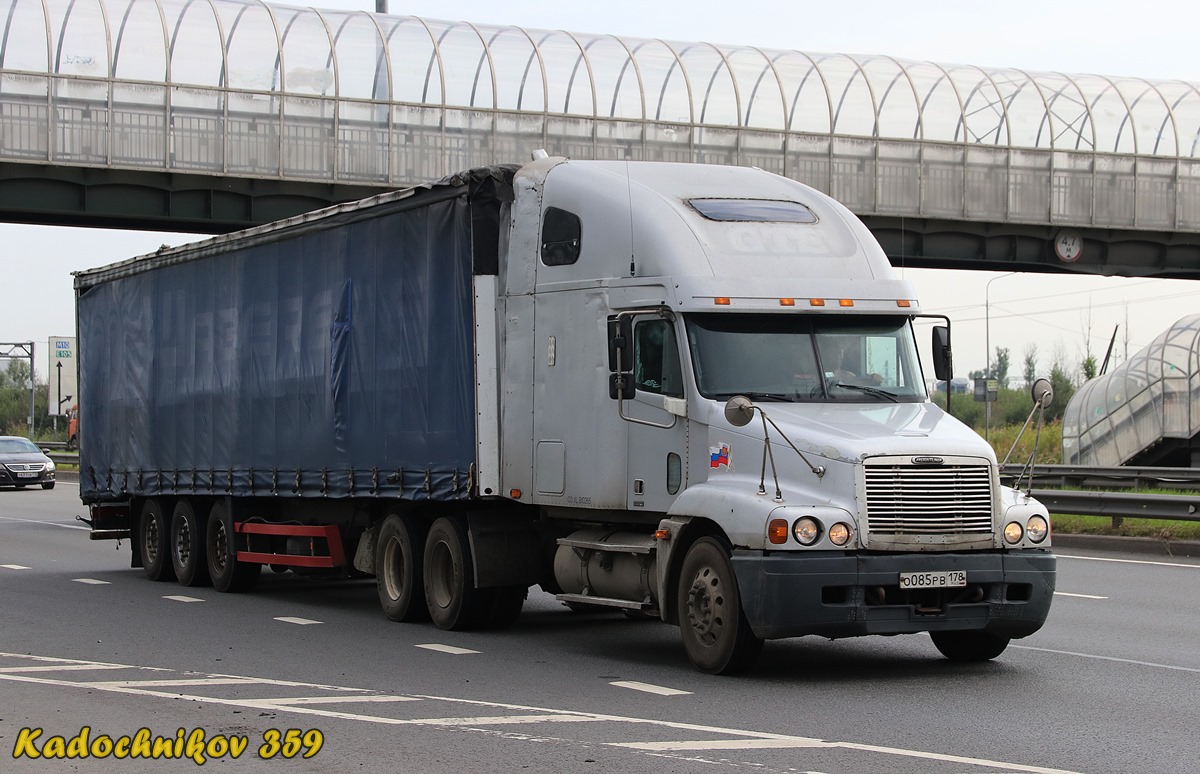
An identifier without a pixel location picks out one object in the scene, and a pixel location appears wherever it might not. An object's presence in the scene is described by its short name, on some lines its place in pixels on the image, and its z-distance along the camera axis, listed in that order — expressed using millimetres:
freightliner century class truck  11352
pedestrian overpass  33312
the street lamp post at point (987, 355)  42138
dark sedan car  47750
